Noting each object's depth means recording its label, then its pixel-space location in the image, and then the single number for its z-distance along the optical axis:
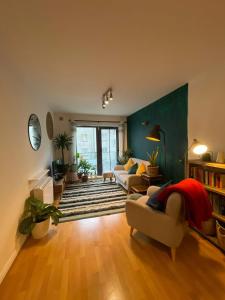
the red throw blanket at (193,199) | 1.56
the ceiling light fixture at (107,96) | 2.72
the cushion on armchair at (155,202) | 1.70
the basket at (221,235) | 1.73
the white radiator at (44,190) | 2.29
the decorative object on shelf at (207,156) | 2.09
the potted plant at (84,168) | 4.80
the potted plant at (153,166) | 3.25
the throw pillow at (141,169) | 3.57
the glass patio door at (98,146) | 5.12
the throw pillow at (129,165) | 4.42
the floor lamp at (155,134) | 2.82
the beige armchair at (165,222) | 1.56
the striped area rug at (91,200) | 2.73
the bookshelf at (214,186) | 1.81
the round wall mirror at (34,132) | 2.40
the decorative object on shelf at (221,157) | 1.87
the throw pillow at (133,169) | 3.93
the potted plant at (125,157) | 5.01
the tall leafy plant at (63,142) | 4.50
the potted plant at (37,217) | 1.93
